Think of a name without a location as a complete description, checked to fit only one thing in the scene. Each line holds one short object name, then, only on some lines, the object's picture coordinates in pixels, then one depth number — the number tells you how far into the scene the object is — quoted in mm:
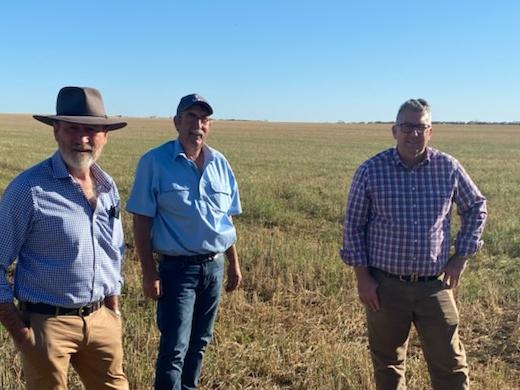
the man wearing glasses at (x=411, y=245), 3596
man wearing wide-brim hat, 2883
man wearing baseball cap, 3709
